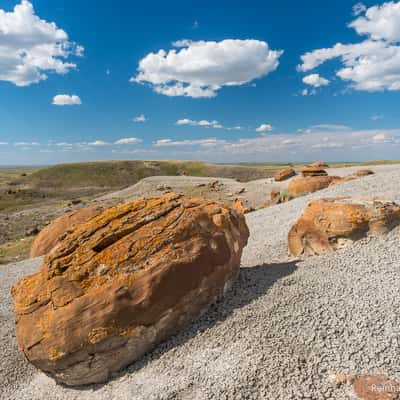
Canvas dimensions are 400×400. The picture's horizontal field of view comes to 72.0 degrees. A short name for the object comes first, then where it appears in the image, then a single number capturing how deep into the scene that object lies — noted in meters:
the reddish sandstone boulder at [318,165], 41.26
